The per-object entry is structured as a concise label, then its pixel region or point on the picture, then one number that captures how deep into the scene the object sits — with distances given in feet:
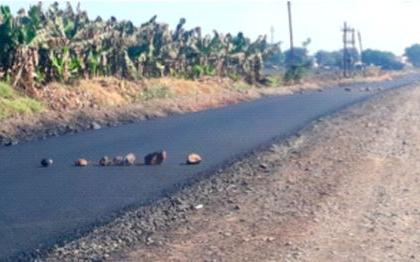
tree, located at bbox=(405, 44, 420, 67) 638.12
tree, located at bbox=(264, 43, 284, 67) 434.30
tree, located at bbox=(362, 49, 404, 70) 526.45
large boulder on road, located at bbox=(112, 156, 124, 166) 65.57
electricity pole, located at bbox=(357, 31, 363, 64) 412.89
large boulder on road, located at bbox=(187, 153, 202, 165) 66.80
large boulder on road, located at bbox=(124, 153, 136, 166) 65.71
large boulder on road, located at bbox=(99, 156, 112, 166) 65.61
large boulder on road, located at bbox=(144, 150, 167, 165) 66.18
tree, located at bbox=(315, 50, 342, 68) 575.58
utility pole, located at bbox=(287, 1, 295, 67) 277.23
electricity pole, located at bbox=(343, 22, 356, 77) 331.36
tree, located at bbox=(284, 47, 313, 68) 525.55
